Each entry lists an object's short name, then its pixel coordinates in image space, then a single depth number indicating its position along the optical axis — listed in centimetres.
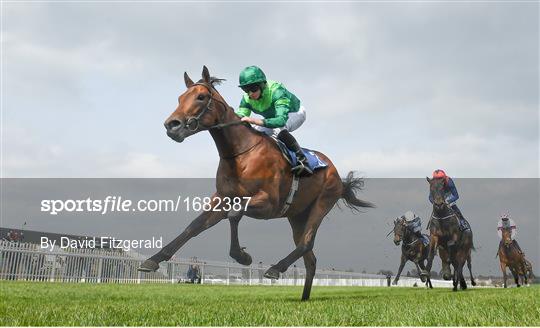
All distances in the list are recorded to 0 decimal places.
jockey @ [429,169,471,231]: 1084
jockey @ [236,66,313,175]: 521
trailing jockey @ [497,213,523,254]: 1731
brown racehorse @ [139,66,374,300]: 474
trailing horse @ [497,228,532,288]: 1773
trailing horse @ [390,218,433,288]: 1641
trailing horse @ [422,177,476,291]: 1111
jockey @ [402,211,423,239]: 1647
